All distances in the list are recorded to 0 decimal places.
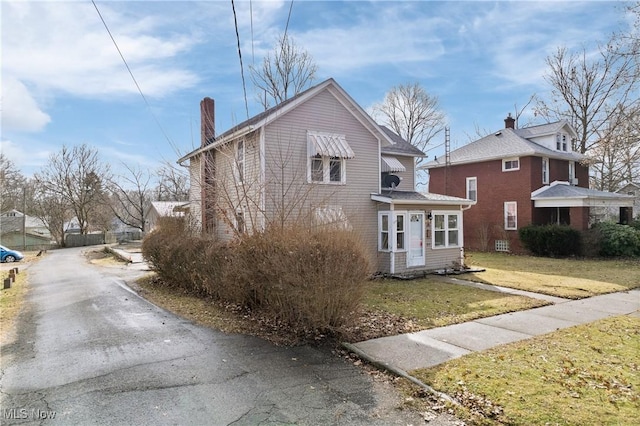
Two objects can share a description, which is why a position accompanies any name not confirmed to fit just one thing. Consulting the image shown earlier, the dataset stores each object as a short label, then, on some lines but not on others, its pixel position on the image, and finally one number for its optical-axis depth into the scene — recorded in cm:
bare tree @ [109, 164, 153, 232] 4414
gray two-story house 1363
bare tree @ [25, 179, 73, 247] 4581
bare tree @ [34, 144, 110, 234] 4641
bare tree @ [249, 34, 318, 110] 2864
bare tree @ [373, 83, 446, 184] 3859
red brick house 2269
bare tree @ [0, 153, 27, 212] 3562
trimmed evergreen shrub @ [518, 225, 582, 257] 2080
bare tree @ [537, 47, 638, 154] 2767
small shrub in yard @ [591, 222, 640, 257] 1995
